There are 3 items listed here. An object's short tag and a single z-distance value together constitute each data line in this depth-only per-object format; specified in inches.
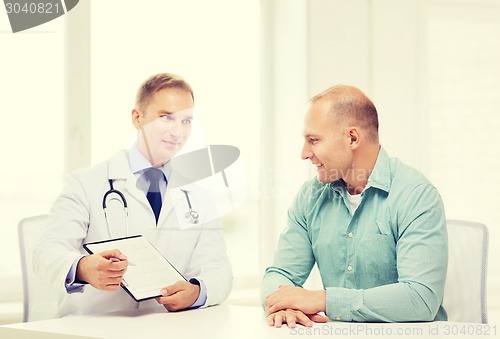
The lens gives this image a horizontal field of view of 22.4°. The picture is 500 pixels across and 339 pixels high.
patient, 110.2
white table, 105.1
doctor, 121.0
